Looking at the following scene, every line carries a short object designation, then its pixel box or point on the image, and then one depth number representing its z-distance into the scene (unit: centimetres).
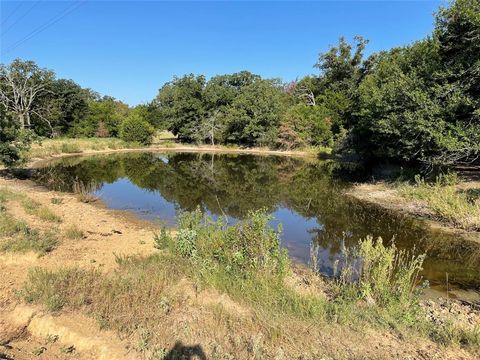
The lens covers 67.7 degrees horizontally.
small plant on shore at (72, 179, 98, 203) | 1630
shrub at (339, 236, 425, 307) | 597
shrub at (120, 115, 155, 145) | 4806
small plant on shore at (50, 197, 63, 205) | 1419
